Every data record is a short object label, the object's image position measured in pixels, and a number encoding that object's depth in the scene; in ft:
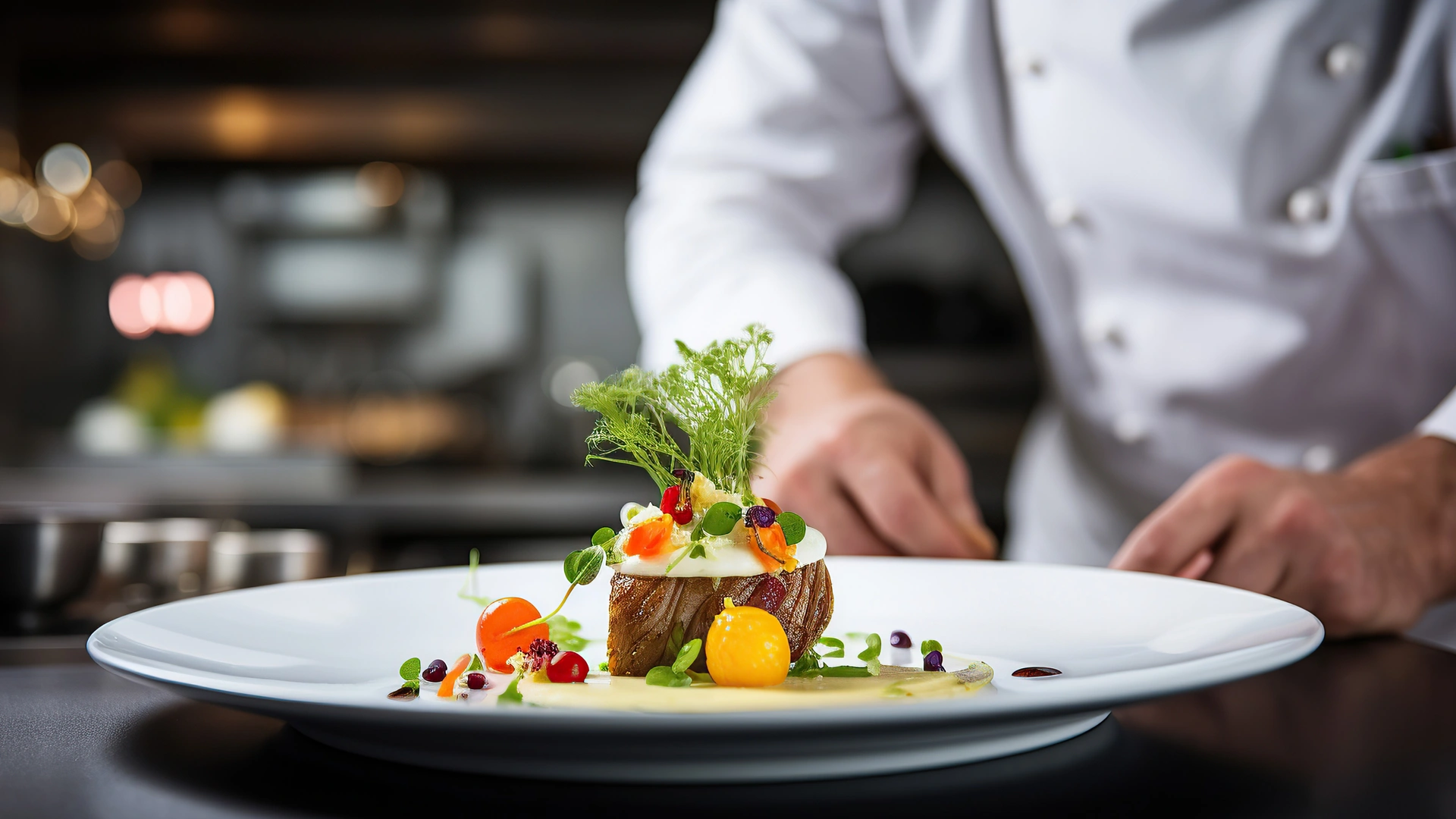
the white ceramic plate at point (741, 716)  1.48
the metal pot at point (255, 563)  5.11
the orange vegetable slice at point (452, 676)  2.37
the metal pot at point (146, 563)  4.31
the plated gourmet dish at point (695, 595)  2.44
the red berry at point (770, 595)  2.77
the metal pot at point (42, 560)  3.57
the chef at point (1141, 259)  3.38
